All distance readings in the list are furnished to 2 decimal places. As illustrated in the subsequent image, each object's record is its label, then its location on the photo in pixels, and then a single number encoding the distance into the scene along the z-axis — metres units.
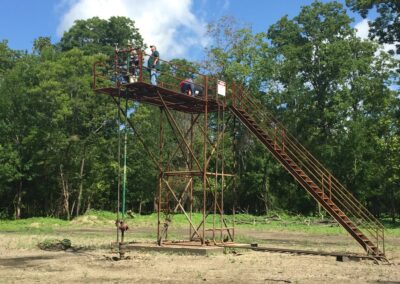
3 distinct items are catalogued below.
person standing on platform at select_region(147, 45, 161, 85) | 21.78
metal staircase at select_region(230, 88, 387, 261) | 20.22
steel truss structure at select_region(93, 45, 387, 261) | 20.86
